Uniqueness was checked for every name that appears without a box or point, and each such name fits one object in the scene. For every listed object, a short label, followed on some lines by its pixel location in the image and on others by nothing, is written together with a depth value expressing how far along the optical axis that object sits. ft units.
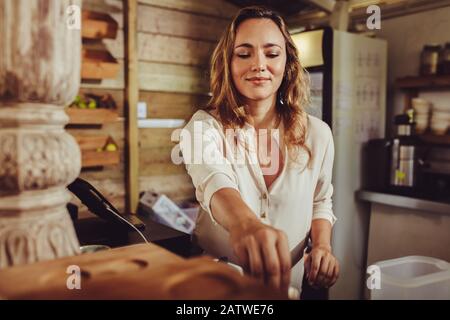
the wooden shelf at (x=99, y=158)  9.36
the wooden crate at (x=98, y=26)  9.22
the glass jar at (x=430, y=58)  9.04
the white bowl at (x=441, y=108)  8.98
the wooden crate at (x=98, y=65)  9.29
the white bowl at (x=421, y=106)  9.16
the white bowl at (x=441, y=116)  8.89
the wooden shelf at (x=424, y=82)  8.66
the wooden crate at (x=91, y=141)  9.33
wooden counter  1.39
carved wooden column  1.64
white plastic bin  4.00
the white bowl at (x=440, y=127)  8.89
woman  3.39
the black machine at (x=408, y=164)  8.76
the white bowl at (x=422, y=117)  9.17
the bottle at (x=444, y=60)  8.75
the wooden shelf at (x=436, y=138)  8.70
